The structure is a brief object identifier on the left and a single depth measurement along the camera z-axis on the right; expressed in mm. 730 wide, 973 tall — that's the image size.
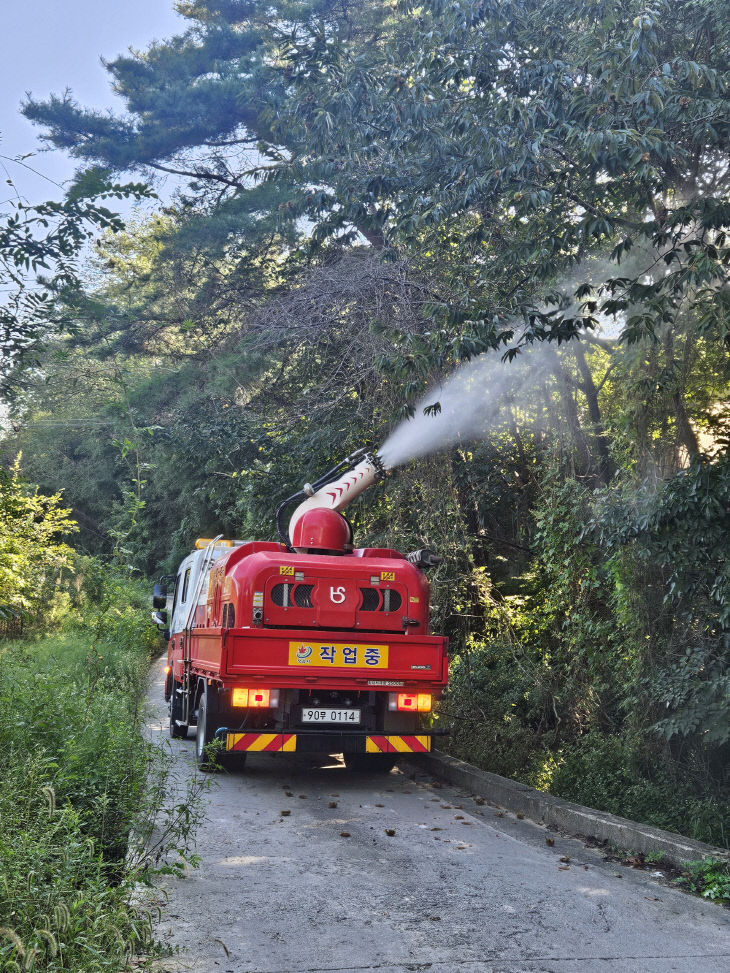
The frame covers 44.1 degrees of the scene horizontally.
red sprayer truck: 8773
